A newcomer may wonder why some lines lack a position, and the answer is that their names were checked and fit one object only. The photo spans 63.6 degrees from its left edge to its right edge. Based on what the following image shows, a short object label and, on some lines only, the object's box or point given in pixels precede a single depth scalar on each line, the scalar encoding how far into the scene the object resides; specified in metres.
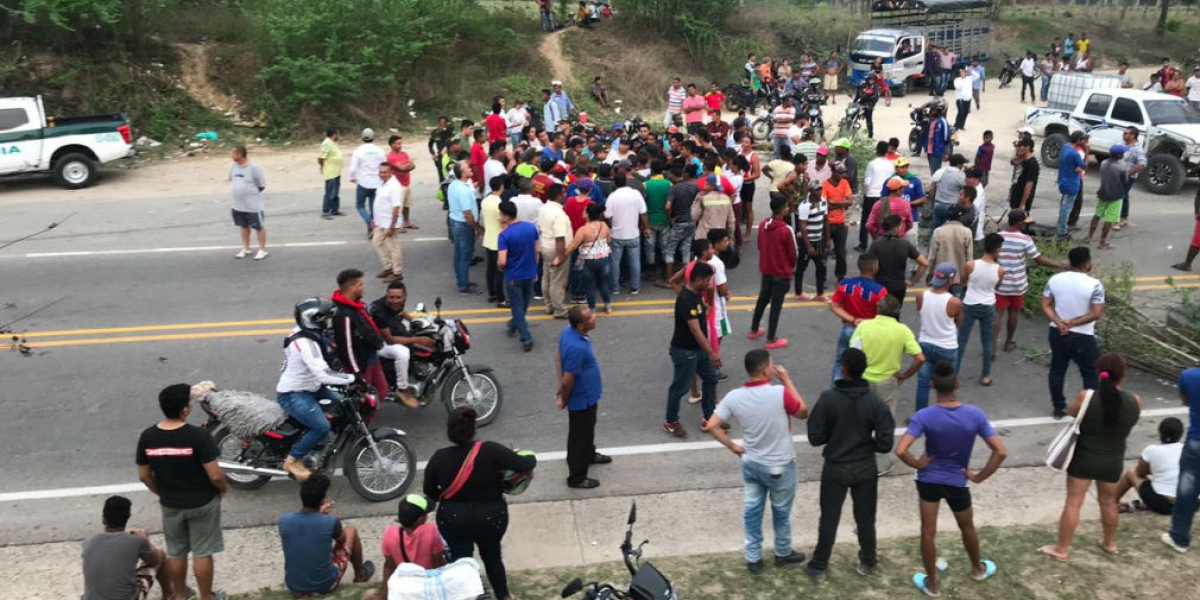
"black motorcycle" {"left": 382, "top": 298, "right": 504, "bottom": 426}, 8.80
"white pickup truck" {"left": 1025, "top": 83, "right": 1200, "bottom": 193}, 17.95
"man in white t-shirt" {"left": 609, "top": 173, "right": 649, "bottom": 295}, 12.02
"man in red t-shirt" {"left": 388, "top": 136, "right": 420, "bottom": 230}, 13.59
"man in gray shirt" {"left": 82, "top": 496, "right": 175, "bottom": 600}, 5.89
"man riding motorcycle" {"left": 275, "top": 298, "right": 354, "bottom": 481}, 7.45
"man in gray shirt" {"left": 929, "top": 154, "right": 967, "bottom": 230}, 12.95
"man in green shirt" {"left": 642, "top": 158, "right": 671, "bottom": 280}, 12.56
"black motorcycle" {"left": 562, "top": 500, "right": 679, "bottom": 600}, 5.01
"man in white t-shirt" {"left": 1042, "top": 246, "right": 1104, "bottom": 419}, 8.73
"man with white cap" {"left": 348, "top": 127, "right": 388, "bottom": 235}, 14.95
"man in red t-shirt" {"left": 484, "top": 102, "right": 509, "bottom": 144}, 18.33
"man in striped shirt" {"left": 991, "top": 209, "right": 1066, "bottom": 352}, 10.05
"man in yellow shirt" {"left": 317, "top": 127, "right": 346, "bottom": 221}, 15.71
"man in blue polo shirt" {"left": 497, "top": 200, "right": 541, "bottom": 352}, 10.71
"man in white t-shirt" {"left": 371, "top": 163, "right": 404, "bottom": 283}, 12.29
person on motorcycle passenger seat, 8.41
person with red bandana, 7.85
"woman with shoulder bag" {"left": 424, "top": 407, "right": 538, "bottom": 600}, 5.81
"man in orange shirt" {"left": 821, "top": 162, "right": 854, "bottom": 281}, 12.23
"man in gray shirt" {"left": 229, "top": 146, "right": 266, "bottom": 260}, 13.45
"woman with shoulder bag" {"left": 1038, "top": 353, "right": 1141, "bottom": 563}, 6.42
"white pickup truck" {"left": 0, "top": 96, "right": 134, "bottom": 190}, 17.94
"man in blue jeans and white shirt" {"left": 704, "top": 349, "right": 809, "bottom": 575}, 6.33
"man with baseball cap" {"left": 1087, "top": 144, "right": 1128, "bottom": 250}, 14.05
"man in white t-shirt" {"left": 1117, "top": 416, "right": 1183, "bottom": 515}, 7.24
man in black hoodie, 6.14
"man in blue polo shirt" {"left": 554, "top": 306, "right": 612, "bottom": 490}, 7.57
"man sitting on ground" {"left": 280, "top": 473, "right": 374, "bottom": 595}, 6.18
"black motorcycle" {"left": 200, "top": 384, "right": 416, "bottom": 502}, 7.68
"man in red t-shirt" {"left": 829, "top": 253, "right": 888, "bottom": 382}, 8.83
